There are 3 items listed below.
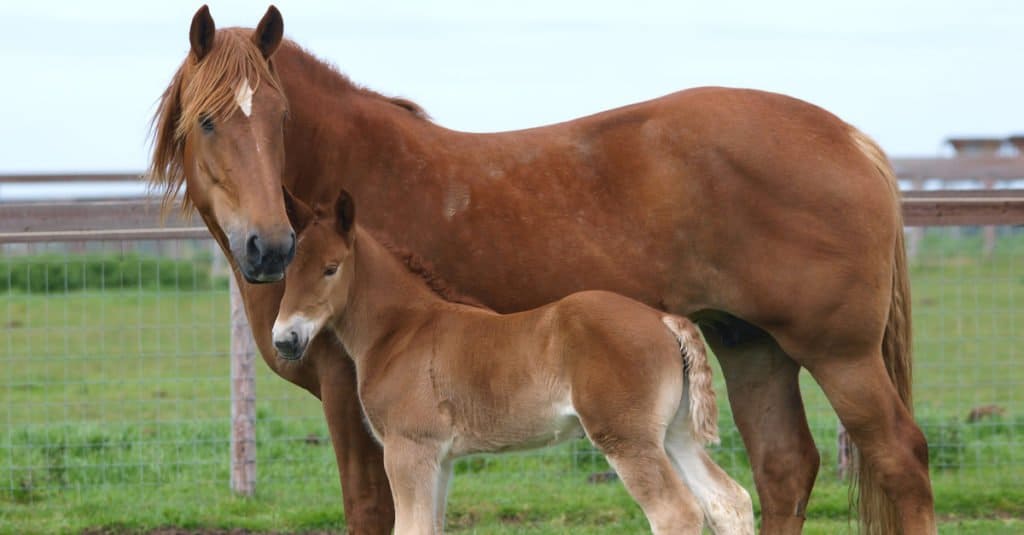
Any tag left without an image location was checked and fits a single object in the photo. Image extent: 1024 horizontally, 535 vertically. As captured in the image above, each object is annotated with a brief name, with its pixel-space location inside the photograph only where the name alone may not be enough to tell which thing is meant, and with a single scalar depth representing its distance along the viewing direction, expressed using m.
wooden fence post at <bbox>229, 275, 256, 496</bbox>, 14.78
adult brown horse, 9.79
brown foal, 8.55
